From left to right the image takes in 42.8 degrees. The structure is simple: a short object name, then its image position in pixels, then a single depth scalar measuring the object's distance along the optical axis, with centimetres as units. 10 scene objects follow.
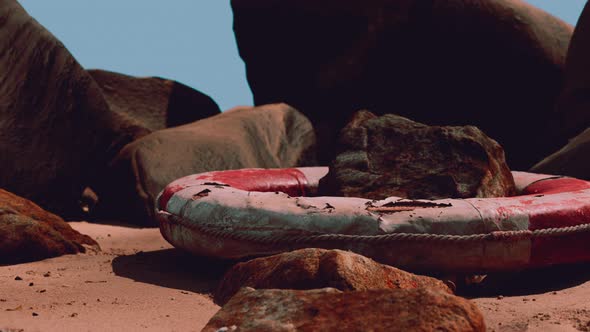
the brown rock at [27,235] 448
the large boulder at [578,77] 852
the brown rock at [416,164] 466
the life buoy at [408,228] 378
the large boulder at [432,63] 958
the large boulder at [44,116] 682
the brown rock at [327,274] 290
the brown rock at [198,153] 709
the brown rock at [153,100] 958
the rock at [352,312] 232
